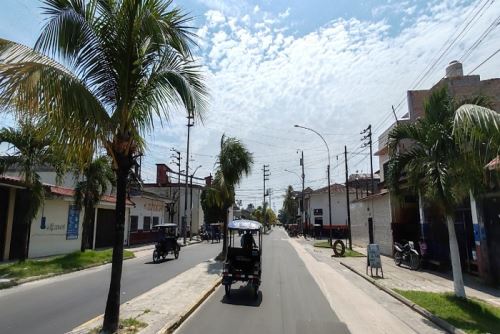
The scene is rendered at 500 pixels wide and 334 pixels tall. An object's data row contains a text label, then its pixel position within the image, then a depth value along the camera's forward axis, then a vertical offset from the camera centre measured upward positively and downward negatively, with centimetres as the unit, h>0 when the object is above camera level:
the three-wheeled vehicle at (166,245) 2313 -54
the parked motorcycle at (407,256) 1972 -99
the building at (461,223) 1462 +60
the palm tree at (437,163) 1048 +195
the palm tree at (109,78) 605 +269
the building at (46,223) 2075 +73
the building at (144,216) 3874 +203
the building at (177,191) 6203 +698
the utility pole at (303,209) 6680 +491
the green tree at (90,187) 2292 +274
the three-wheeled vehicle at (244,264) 1209 -84
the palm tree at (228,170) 2447 +396
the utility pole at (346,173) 3259 +512
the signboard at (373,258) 1766 -94
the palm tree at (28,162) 1619 +301
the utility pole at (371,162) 3331 +752
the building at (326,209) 6400 +434
